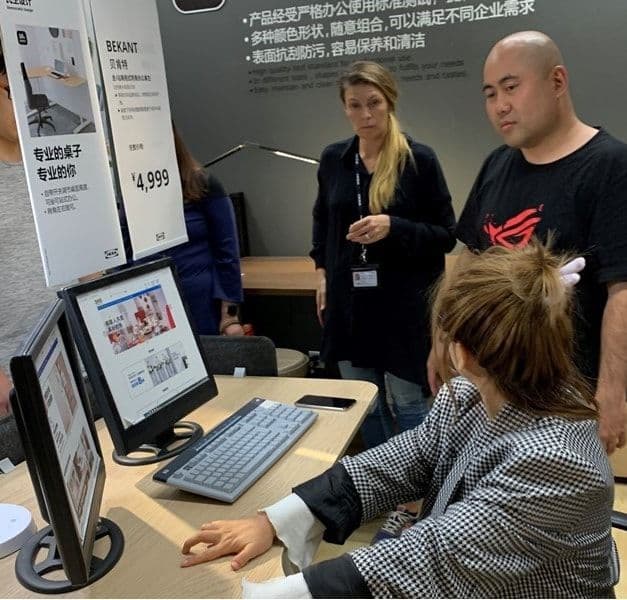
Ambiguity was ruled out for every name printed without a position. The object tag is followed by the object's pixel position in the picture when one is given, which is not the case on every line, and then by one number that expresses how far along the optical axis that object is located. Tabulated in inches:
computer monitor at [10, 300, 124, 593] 31.5
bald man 60.7
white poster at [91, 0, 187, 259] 72.1
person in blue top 90.5
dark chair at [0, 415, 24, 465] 54.9
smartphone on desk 63.4
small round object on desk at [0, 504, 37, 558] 41.7
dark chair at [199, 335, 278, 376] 73.9
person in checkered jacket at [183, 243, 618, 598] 36.4
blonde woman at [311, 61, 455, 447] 87.0
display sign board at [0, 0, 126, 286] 57.3
